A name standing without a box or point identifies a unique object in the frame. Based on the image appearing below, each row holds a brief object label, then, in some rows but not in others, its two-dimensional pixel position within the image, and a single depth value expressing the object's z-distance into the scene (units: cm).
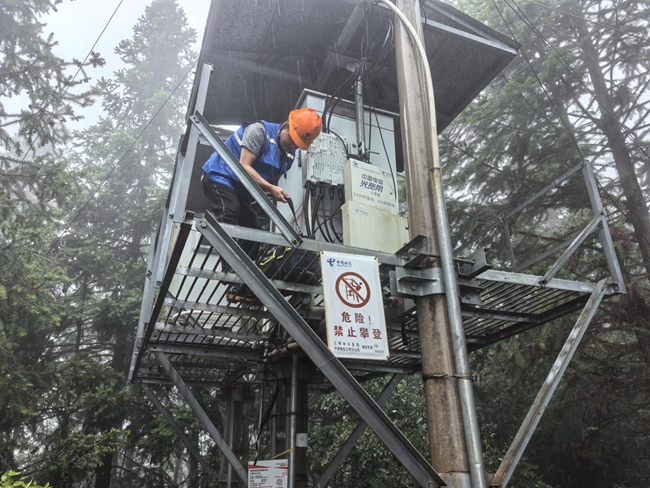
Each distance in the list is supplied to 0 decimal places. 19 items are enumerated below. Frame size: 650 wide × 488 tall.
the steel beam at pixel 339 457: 500
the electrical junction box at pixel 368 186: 431
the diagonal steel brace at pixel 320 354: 273
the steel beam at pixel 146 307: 465
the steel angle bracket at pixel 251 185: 322
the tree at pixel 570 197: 787
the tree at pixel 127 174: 1357
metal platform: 371
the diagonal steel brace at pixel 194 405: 520
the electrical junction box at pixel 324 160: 466
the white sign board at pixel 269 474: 427
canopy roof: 554
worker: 397
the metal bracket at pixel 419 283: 315
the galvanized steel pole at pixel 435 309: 274
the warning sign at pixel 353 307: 293
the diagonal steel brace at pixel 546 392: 295
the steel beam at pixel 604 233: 408
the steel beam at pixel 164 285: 300
